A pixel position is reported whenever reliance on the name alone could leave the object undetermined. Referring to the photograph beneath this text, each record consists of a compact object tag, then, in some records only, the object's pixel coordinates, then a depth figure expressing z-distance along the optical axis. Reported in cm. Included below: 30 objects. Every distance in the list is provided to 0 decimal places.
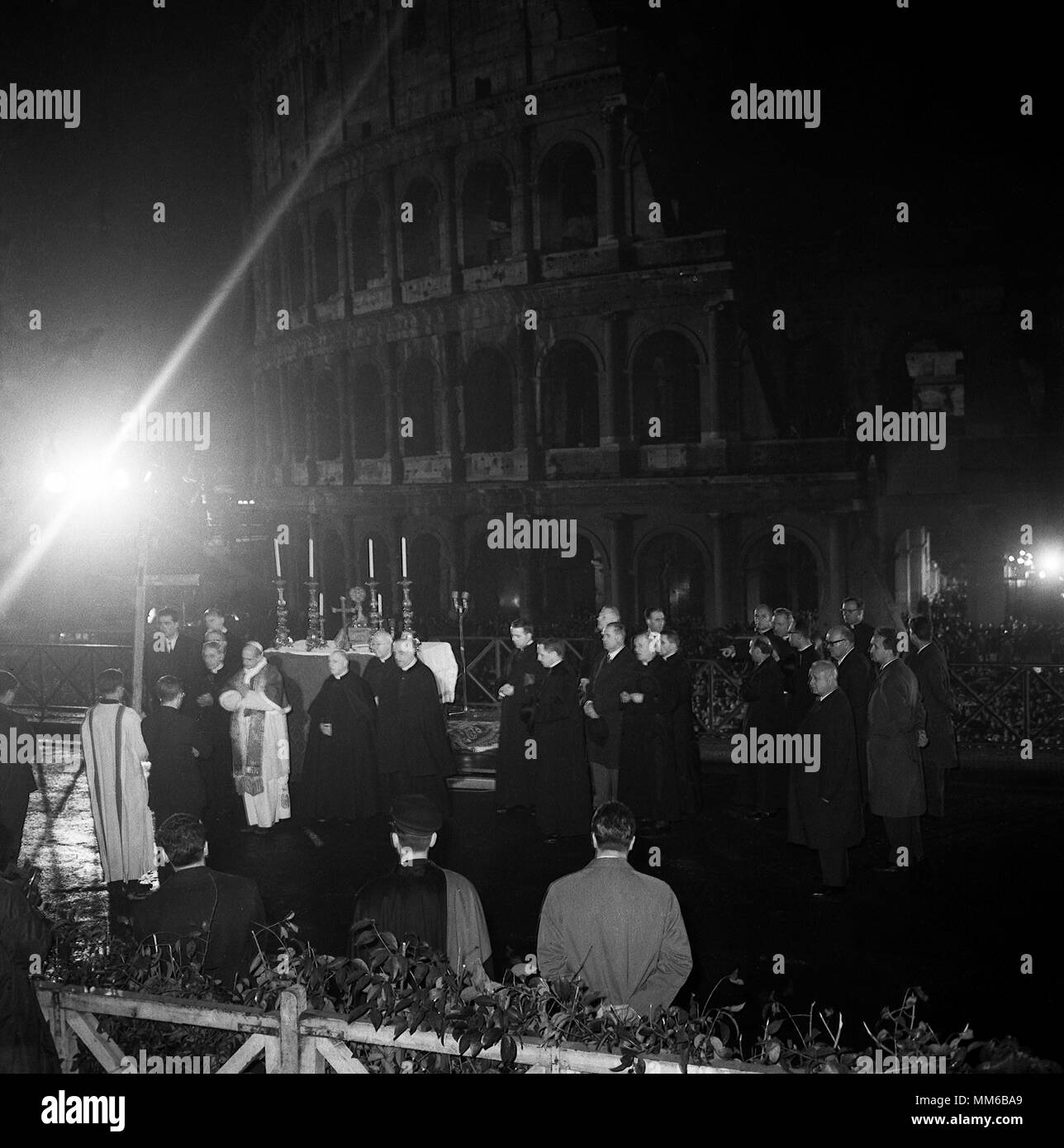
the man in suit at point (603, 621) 1268
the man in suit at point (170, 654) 1391
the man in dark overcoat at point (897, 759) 1038
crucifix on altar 1559
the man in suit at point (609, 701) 1235
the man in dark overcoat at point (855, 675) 1207
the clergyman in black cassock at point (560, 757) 1223
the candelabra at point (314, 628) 1565
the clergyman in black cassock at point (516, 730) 1304
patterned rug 1711
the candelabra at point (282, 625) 1562
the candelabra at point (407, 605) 1532
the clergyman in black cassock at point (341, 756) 1290
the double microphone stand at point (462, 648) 1762
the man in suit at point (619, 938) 556
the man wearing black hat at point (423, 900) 577
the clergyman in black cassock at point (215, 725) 1283
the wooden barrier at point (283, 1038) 488
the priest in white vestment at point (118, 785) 1016
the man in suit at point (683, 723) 1256
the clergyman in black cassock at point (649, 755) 1248
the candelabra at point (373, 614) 1606
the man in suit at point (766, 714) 1288
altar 1487
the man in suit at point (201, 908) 603
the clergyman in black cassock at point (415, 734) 1227
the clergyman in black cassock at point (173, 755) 1056
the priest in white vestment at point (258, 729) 1271
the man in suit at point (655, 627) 1258
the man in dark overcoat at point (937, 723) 1252
